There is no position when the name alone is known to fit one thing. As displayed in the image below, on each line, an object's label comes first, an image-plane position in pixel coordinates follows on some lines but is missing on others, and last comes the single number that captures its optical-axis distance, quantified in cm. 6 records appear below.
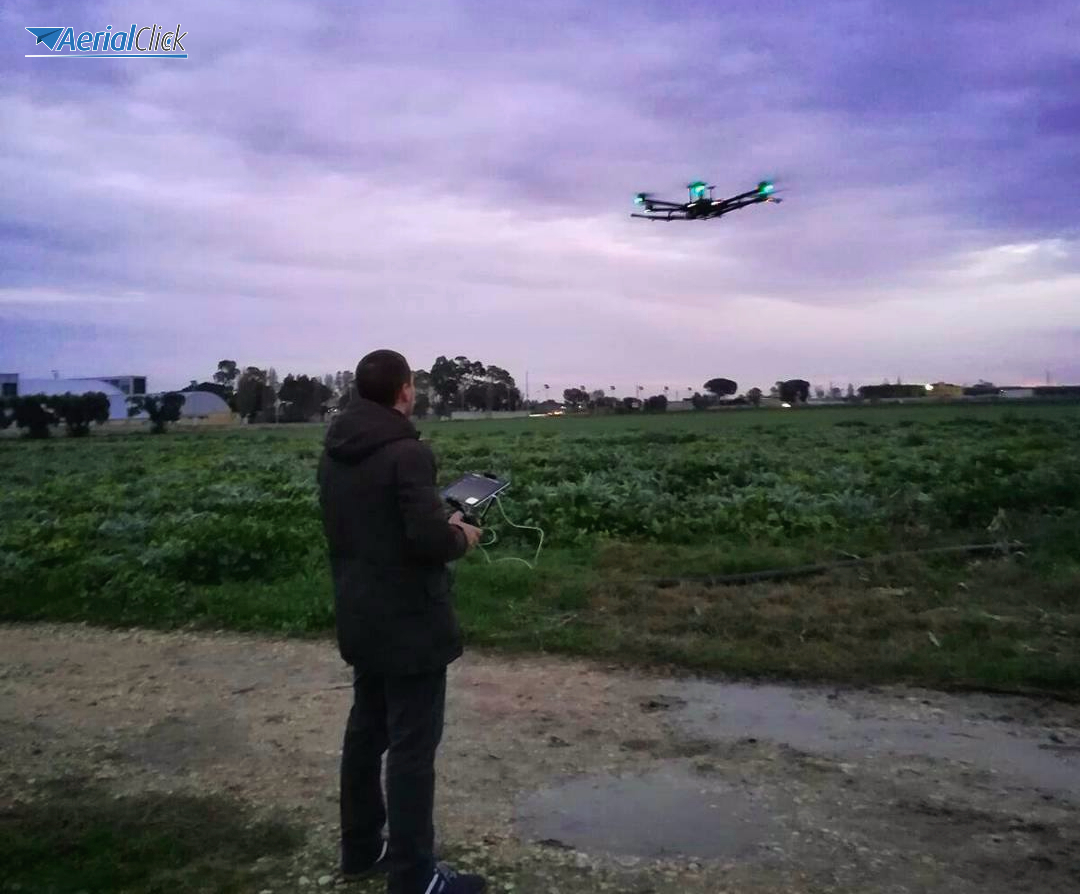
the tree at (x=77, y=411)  6272
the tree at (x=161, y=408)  6776
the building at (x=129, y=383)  9946
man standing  338
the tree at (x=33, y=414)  6141
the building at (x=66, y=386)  8975
